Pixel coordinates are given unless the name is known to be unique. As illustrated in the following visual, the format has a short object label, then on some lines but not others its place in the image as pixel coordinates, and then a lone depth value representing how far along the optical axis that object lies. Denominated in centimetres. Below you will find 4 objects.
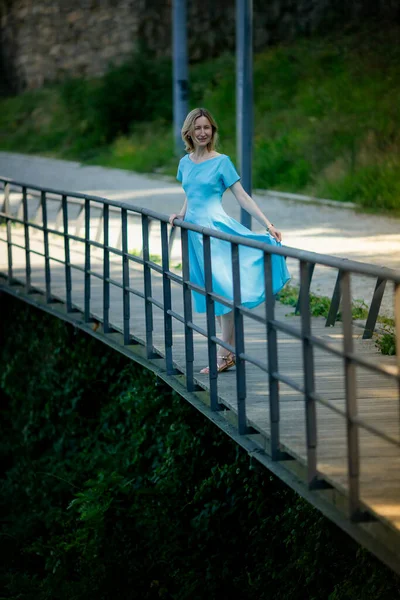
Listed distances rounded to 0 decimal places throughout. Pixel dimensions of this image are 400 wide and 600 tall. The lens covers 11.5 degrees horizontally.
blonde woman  1131
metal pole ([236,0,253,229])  1804
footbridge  803
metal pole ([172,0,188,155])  3948
